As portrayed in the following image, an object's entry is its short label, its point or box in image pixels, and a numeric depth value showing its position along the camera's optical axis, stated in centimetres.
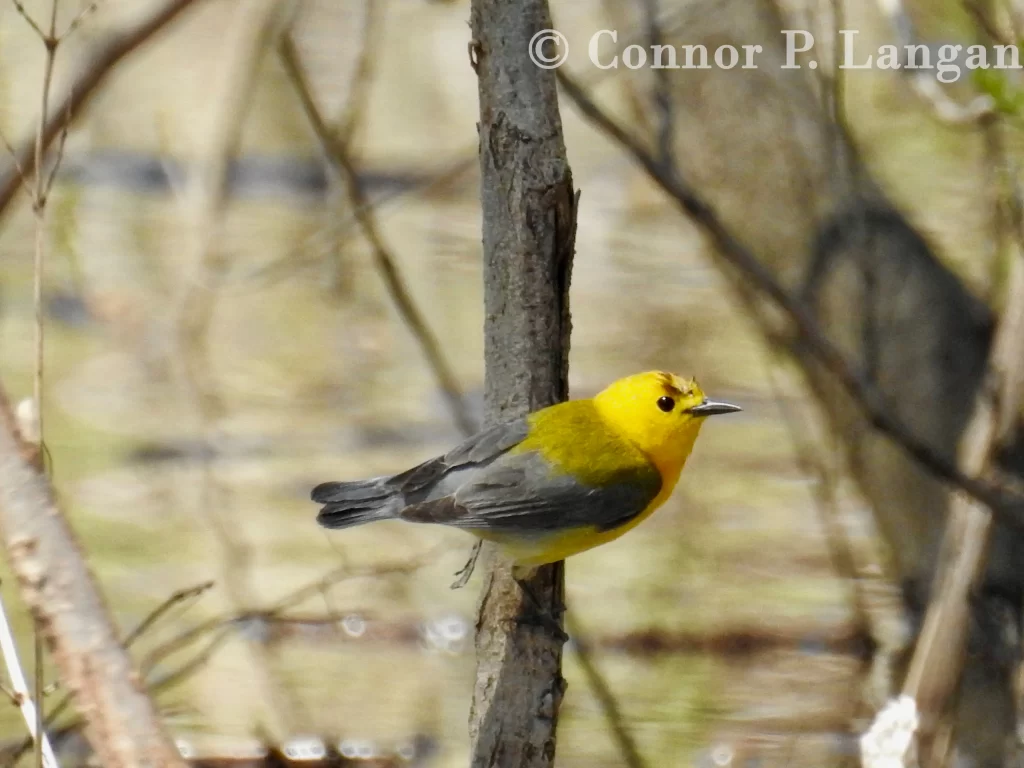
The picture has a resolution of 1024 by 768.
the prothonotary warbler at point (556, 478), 475
